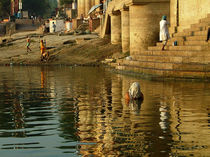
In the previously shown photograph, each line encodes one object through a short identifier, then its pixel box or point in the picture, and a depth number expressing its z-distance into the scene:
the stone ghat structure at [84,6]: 64.81
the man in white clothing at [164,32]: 20.63
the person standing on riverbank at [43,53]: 33.72
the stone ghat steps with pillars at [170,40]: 17.28
